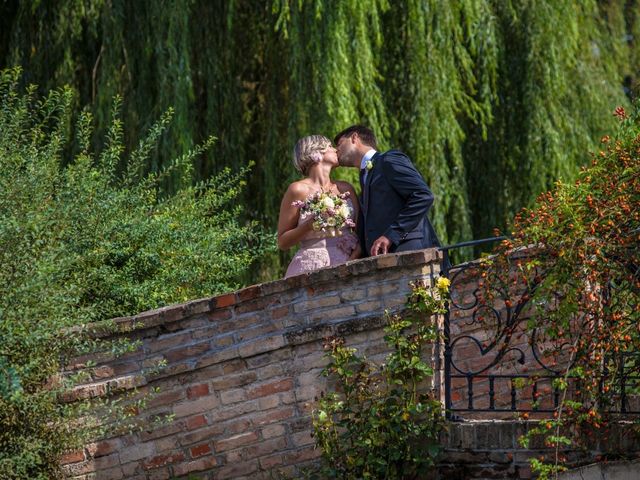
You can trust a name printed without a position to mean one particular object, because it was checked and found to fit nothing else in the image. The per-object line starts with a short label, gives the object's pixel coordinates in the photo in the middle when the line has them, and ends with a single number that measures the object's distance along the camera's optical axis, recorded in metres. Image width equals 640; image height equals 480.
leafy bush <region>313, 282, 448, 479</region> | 13.19
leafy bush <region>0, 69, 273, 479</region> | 12.94
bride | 15.09
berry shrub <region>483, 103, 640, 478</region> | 12.26
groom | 14.45
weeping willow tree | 21.58
